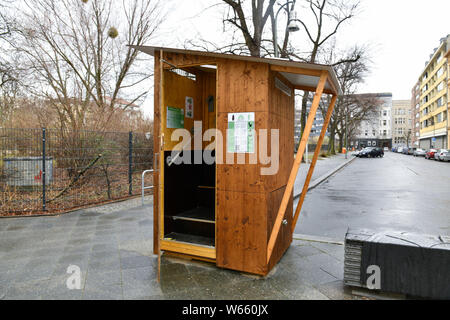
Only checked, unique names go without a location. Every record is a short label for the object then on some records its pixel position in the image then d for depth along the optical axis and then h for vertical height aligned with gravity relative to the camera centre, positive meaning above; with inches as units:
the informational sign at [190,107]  194.1 +30.0
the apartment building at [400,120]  3853.3 +436.9
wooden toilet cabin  144.8 +0.1
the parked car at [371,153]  1744.6 +4.0
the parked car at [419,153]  1850.4 +5.1
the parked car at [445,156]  1268.5 -9.3
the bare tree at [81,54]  447.5 +177.5
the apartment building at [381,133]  3838.6 +268.2
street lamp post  433.1 +183.9
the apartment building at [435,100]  1967.3 +410.9
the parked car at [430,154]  1477.6 -0.8
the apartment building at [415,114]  2974.9 +414.4
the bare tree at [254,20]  485.1 +223.6
